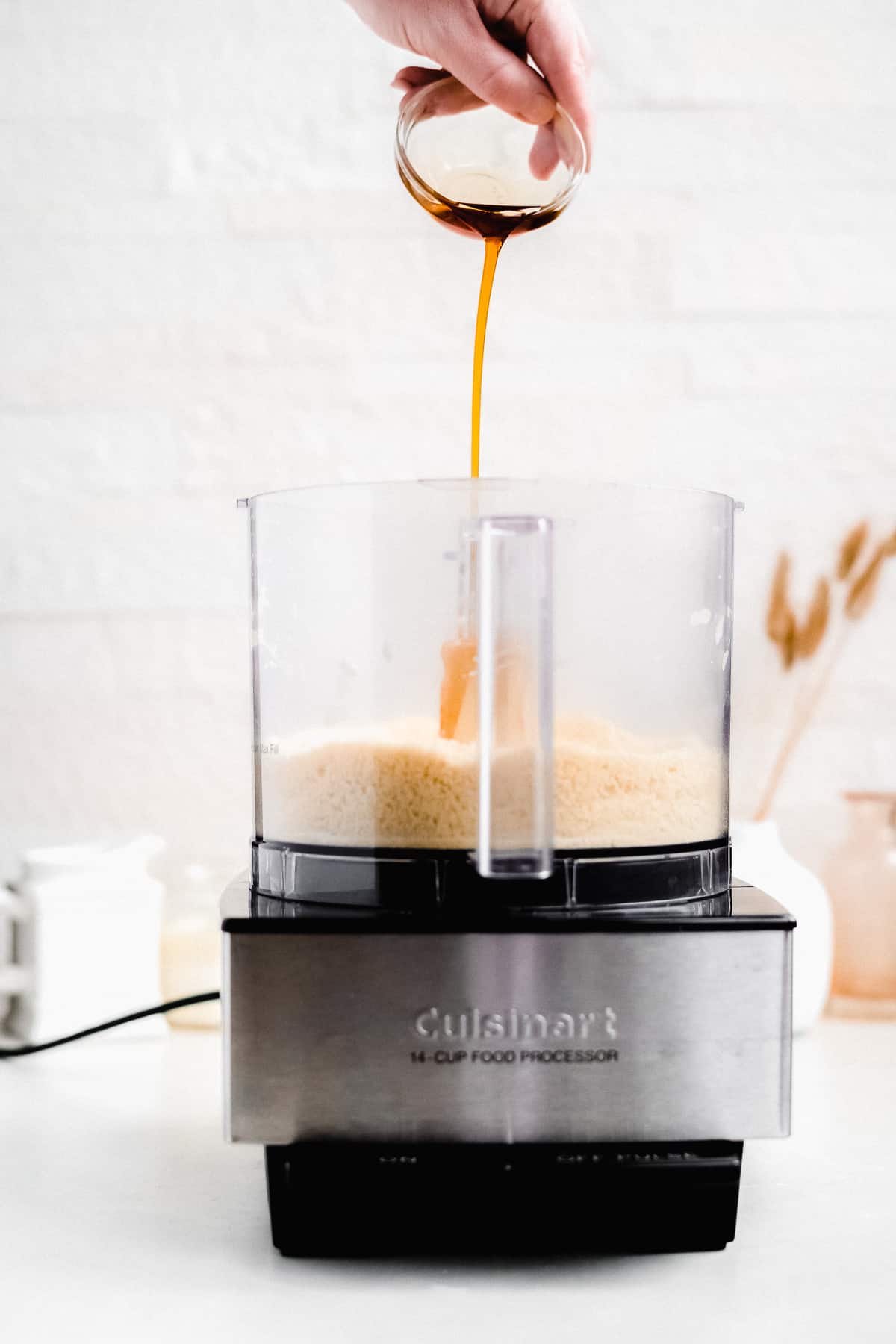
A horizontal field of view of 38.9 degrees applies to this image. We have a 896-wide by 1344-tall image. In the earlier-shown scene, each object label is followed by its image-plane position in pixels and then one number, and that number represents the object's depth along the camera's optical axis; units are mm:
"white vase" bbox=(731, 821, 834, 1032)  879
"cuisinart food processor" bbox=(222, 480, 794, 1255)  472
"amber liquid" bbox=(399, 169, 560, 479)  641
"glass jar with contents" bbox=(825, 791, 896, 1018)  945
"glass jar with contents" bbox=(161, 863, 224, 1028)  908
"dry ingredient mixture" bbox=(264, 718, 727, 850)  509
